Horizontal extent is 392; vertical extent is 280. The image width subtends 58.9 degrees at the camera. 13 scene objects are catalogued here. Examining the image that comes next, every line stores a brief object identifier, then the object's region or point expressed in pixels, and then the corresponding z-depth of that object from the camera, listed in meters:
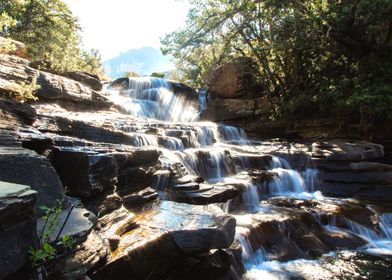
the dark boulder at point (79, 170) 5.59
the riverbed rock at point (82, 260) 3.76
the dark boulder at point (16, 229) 2.98
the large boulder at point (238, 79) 19.83
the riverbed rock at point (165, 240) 4.88
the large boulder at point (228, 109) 18.86
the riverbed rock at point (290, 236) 7.71
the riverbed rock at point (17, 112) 7.33
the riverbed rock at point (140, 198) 6.82
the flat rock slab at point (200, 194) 7.88
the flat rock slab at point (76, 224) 3.93
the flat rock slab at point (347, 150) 12.64
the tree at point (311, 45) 14.71
